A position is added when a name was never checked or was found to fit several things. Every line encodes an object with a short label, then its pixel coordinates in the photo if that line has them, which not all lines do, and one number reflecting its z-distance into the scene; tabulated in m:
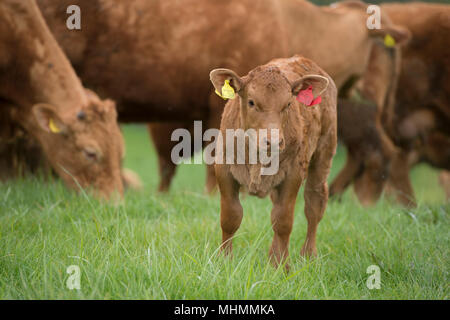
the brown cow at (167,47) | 12.16
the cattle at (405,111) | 15.60
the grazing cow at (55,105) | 10.41
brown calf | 6.18
